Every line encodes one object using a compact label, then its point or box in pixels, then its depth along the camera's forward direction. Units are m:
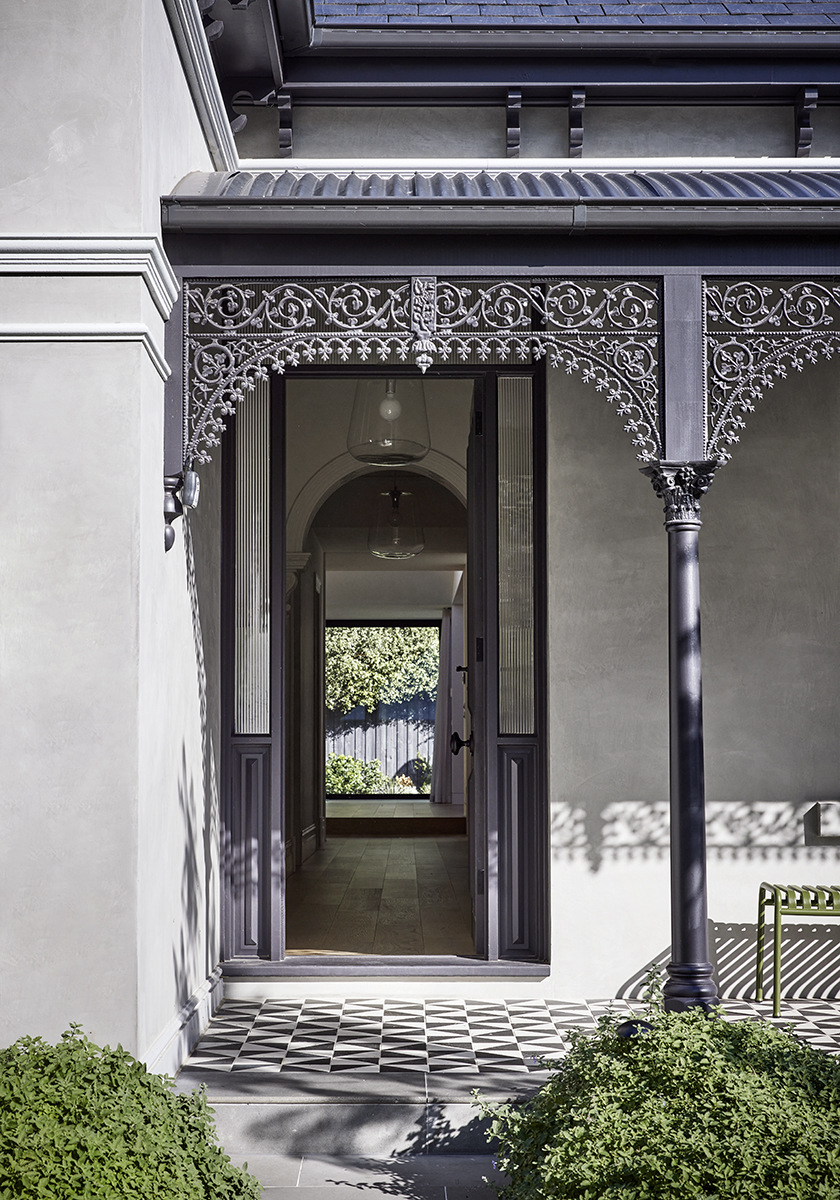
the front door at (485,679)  5.16
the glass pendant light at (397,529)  9.66
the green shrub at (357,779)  19.02
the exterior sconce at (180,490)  3.64
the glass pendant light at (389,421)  6.29
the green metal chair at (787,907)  4.63
